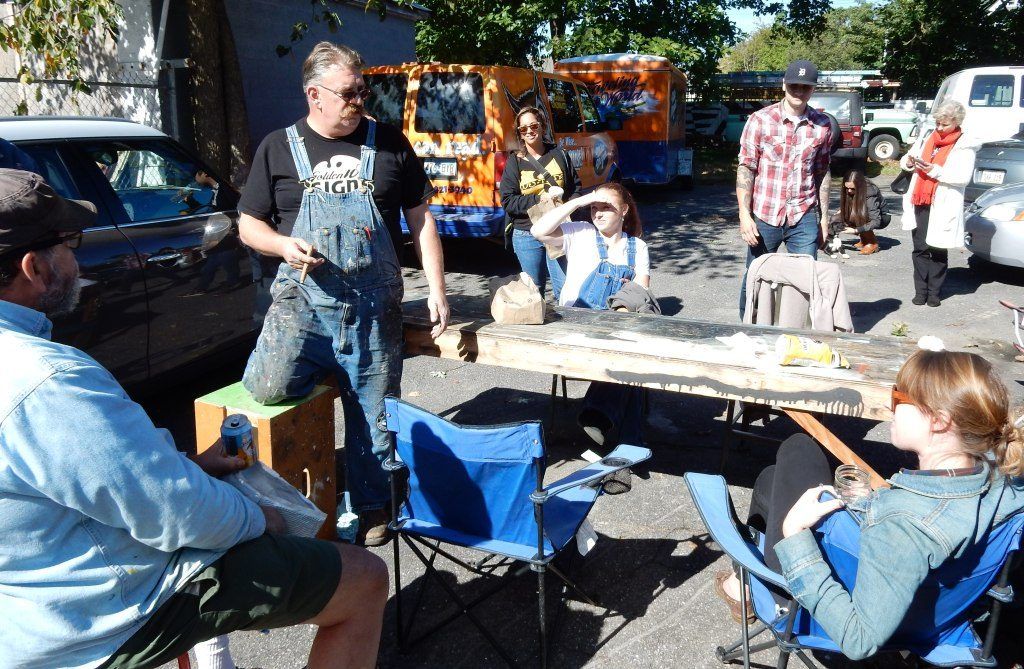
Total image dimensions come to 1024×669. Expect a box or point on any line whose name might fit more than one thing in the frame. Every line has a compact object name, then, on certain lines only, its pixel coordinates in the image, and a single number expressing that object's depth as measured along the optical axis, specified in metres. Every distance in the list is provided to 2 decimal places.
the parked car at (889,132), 21.72
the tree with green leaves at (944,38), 26.42
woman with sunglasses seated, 1.99
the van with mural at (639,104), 15.34
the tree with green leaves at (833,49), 33.44
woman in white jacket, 6.93
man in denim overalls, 3.16
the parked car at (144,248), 4.28
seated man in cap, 1.53
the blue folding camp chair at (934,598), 2.12
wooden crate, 3.26
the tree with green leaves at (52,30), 6.89
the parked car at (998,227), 8.02
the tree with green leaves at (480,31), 16.84
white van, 14.63
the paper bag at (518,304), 3.83
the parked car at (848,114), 17.14
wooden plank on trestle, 3.11
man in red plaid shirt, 5.38
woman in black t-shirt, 5.77
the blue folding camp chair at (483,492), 2.66
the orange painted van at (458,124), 8.20
